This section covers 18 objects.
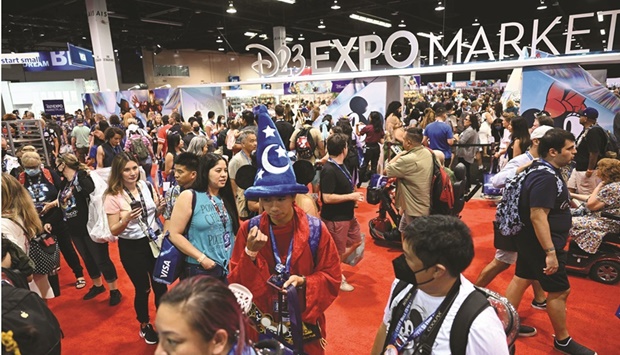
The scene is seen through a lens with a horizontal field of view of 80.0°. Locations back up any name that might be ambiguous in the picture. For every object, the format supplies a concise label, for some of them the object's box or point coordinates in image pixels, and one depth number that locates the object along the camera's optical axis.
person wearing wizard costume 1.83
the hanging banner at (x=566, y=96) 5.97
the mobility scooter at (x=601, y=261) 3.80
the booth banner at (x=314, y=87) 9.09
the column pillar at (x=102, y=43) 11.93
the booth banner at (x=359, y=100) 8.17
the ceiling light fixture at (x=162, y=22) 15.22
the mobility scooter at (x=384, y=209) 4.51
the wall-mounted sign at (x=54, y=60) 11.98
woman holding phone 2.90
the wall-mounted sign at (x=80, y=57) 11.65
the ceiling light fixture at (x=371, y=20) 16.87
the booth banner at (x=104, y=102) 12.57
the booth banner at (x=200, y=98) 11.96
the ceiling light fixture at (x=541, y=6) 14.34
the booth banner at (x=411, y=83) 16.21
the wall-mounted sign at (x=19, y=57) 9.40
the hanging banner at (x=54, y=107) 16.05
